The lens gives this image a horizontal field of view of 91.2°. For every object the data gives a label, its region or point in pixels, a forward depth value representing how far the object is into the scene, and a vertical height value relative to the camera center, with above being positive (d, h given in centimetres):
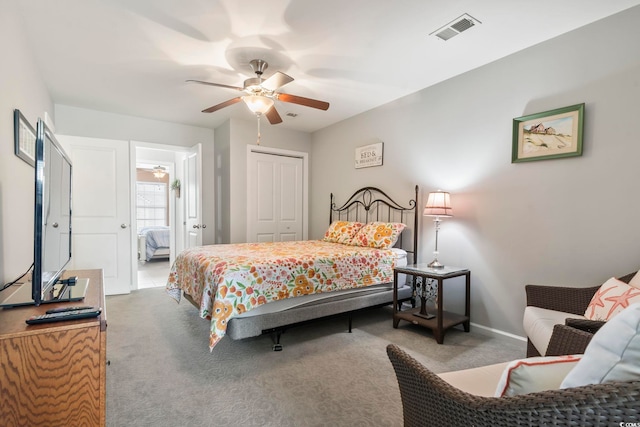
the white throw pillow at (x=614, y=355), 67 -32
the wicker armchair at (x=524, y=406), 62 -47
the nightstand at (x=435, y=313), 275 -99
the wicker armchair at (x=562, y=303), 141 -60
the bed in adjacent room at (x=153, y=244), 725 -95
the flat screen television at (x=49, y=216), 128 -7
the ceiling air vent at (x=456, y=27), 222 +133
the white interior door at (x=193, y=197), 450 +10
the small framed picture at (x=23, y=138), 203 +45
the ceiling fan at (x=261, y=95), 272 +100
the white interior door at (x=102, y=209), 416 -9
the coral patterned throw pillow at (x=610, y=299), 172 -52
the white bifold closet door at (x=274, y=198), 484 +12
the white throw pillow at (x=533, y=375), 81 -44
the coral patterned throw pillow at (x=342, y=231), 400 -34
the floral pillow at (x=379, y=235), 350 -33
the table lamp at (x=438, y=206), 301 +1
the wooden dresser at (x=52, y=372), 111 -64
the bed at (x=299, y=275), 243 -62
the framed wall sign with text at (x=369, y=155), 407 +68
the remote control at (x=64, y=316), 121 -46
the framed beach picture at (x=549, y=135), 238 +60
